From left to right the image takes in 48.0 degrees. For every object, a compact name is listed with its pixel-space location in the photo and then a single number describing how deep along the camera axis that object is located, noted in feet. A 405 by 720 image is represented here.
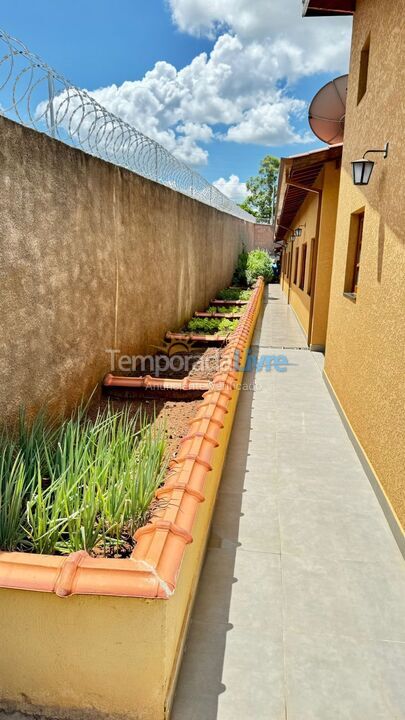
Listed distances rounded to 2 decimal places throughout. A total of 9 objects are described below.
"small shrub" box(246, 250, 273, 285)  72.74
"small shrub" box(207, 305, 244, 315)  38.16
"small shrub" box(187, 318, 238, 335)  29.58
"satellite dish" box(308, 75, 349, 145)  25.26
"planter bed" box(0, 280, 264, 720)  5.63
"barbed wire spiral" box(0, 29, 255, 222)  10.03
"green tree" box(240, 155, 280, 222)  199.41
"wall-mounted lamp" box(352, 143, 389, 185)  13.75
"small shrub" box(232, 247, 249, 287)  70.59
